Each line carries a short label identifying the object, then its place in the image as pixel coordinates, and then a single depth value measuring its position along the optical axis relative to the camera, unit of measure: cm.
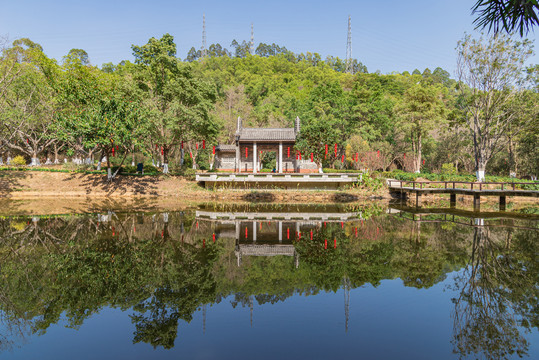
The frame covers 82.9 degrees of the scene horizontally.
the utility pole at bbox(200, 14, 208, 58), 10951
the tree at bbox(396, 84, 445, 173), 3753
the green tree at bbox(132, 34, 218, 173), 2991
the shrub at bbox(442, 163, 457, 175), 3717
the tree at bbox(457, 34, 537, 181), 2877
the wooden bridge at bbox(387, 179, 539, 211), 2242
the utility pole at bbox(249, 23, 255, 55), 12261
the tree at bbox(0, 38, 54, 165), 3169
